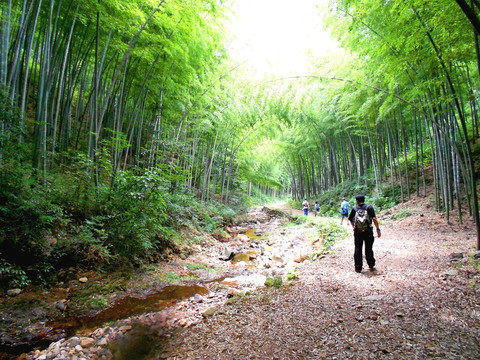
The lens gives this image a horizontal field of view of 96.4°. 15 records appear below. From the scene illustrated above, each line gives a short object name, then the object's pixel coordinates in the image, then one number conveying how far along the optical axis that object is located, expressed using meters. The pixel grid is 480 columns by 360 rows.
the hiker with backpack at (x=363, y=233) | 3.08
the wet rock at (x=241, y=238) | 7.60
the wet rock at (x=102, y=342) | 2.00
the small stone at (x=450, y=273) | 2.39
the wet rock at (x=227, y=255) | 5.25
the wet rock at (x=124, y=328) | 2.23
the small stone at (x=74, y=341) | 1.92
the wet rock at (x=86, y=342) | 1.94
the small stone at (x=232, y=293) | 2.98
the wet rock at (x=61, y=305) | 2.38
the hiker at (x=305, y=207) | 11.60
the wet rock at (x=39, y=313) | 2.20
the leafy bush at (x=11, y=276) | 2.26
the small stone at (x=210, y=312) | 2.42
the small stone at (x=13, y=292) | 2.27
